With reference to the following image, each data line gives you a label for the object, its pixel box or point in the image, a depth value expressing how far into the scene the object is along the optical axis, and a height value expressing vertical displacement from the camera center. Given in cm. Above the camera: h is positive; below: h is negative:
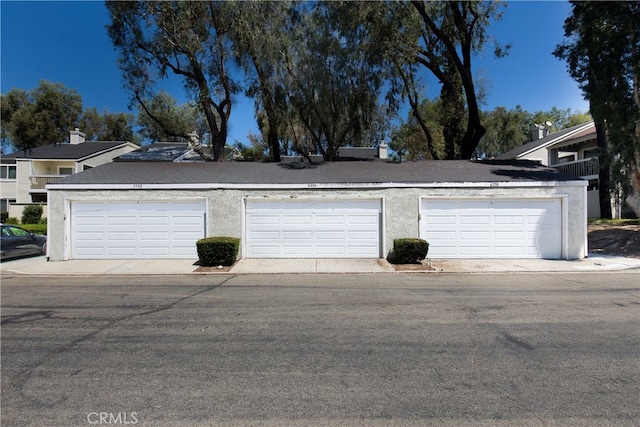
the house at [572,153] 2473 +545
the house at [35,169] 2947 +424
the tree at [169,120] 2230 +849
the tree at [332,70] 1891 +804
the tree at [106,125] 4519 +1199
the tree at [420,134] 3009 +785
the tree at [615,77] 1329 +546
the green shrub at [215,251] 1165 -99
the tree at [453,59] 1850 +899
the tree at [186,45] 1689 +873
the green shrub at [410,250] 1190 -96
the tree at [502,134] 3912 +945
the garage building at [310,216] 1298 +15
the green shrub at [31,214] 2738 +46
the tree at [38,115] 4109 +1216
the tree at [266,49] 1717 +838
